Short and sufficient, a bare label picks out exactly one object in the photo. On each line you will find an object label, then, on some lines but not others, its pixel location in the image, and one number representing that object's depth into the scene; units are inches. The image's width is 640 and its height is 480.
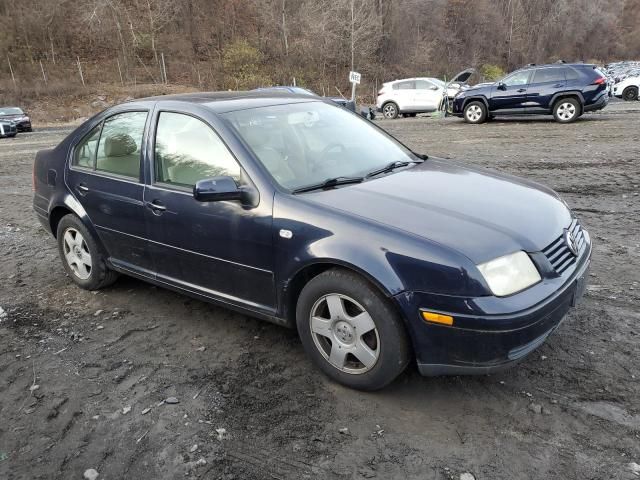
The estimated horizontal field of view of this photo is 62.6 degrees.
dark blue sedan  101.5
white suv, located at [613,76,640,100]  970.1
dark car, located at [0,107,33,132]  957.8
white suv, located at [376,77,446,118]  859.4
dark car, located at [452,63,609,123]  559.8
